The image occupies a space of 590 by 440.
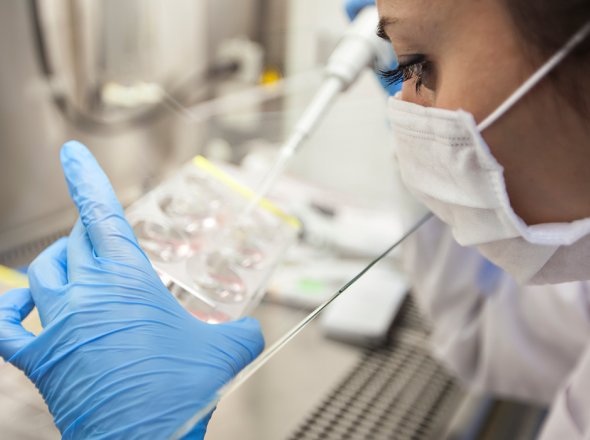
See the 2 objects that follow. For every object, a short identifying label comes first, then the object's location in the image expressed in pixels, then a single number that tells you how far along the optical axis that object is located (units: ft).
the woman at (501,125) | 1.27
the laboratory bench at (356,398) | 2.34
